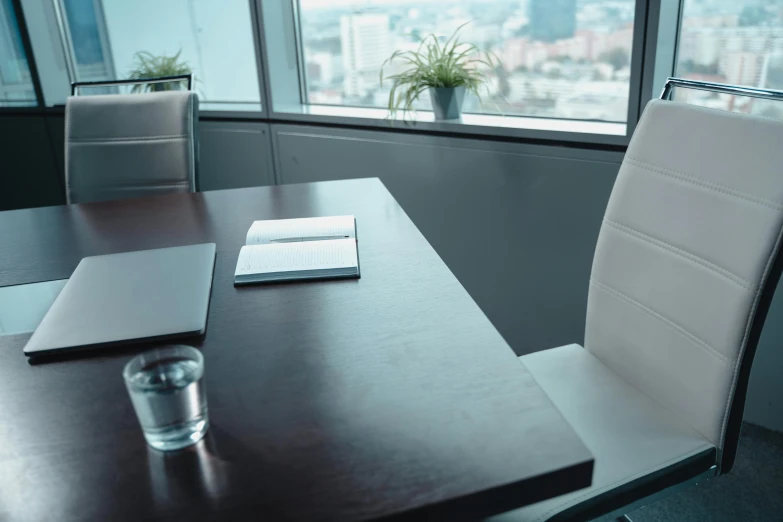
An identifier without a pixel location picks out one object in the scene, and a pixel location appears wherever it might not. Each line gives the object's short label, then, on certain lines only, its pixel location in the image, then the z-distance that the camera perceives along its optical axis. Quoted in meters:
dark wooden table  0.62
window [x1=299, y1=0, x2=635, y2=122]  1.97
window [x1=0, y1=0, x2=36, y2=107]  2.99
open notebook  1.09
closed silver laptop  0.91
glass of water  0.67
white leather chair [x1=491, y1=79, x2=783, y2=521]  0.96
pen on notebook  1.26
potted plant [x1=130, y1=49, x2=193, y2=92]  2.86
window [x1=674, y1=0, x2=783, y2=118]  1.66
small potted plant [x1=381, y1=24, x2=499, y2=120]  2.17
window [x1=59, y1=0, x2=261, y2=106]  2.71
